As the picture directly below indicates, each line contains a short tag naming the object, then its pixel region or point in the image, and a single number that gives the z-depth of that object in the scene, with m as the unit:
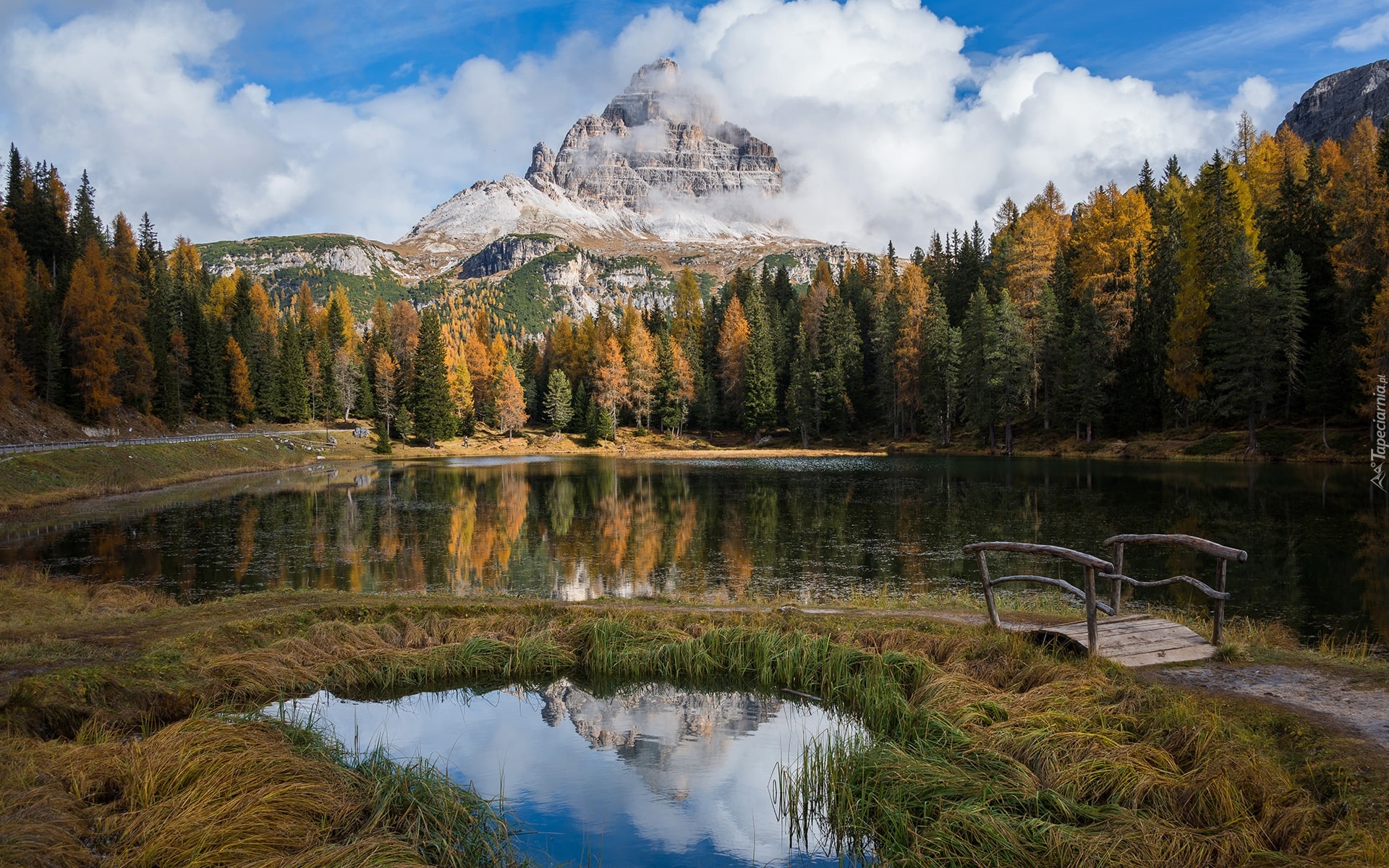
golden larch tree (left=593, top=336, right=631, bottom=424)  88.19
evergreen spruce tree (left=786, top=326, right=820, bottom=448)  78.12
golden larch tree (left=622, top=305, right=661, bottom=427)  88.62
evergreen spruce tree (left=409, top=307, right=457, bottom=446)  84.94
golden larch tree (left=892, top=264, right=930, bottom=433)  71.06
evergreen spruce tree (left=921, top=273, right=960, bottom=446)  66.38
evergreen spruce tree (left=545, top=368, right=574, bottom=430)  91.25
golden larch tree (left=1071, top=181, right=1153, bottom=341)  56.25
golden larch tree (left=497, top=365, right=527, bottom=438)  91.69
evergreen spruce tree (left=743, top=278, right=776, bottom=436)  82.12
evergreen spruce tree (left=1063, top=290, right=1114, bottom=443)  54.91
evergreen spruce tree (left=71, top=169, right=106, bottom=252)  87.56
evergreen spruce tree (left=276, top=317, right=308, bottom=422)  88.94
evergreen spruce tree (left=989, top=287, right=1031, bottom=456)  59.84
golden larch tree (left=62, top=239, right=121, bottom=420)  59.16
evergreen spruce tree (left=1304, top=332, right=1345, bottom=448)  43.66
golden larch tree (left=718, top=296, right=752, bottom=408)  87.44
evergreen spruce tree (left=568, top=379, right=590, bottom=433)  92.62
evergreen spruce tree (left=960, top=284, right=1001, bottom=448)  61.75
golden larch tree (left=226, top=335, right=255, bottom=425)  82.00
